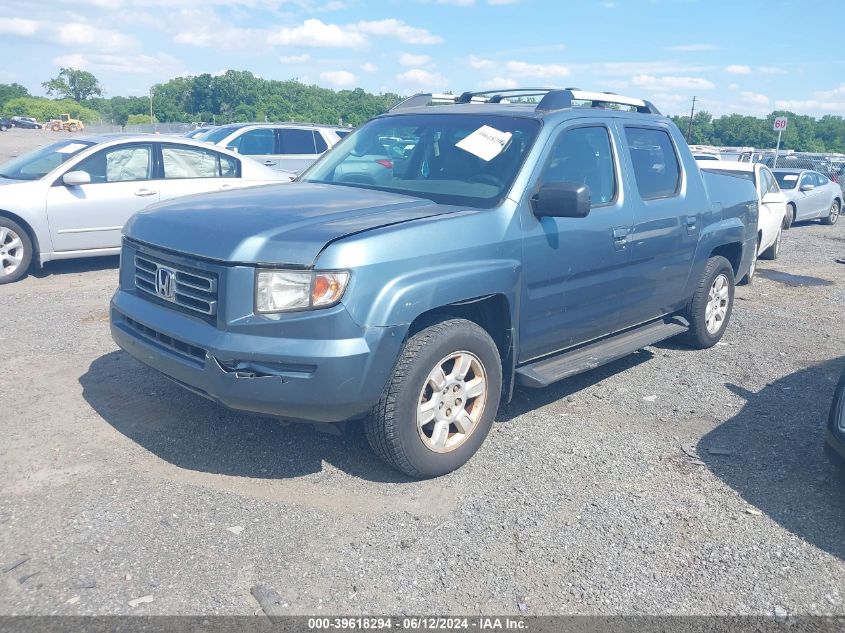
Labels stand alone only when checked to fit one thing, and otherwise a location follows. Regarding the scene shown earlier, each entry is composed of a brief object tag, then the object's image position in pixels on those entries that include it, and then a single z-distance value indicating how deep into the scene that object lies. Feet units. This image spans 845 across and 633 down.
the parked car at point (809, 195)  56.80
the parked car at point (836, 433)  12.62
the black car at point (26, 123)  279.77
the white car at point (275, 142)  44.65
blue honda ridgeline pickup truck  11.65
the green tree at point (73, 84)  496.64
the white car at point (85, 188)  27.02
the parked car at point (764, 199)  36.58
